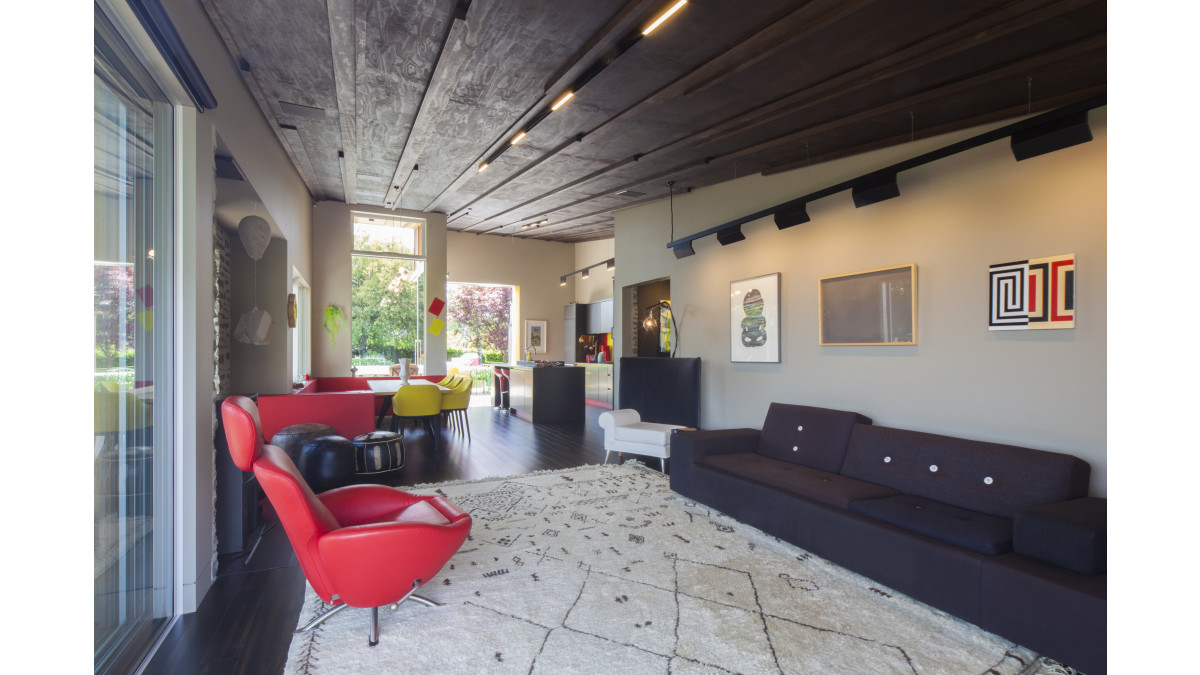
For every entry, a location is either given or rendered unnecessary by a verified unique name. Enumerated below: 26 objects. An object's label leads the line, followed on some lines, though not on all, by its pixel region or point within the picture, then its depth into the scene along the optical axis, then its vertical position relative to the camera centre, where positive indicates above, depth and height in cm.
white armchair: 549 -102
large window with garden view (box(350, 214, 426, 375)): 968 +81
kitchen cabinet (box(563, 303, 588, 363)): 1223 +25
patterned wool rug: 231 -140
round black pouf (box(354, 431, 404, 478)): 516 -114
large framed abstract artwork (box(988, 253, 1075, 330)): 321 +26
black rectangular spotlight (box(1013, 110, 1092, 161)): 301 +116
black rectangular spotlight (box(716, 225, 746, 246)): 578 +110
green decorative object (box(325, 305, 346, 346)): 917 +28
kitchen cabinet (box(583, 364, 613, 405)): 1055 -93
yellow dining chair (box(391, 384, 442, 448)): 691 -84
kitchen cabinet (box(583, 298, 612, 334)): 1115 +42
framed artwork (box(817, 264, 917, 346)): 416 +24
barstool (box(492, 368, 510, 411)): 1048 -100
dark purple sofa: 230 -102
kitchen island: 894 -95
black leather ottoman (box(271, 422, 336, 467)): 480 -91
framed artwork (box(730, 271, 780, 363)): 545 +18
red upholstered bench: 540 -77
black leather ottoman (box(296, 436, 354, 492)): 466 -110
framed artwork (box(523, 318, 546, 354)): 1258 +3
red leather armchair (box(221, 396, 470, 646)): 232 -91
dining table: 706 -71
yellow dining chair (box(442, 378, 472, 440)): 753 -86
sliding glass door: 205 -9
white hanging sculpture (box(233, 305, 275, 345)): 482 +9
